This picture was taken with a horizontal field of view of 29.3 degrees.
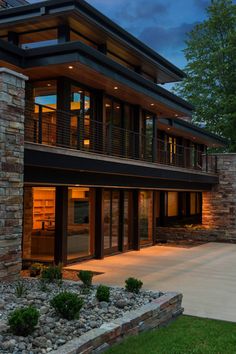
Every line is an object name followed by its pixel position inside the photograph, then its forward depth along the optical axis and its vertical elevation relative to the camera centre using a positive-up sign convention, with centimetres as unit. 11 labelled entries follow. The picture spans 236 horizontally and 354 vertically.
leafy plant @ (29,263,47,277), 1073 -160
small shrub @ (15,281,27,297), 766 -152
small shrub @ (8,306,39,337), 562 -148
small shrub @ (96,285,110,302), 766 -154
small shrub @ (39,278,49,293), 833 -157
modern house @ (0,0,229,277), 1080 +215
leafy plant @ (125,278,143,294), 848 -153
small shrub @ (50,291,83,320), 651 -148
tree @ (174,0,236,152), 3506 +1077
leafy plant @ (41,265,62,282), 914 -143
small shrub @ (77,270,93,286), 884 -145
